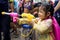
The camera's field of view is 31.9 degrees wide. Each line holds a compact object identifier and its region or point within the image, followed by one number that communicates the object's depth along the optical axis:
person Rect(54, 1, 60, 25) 1.68
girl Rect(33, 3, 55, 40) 1.26
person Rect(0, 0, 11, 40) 2.06
